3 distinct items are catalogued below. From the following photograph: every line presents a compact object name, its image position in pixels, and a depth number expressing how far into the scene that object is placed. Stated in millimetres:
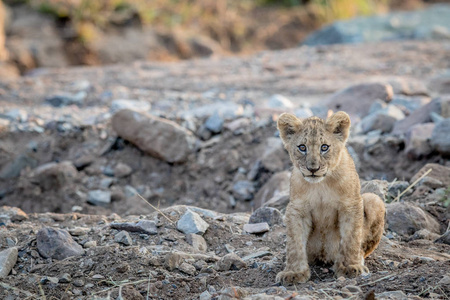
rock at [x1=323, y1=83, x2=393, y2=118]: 18219
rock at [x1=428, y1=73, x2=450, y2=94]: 20845
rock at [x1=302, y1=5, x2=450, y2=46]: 30859
